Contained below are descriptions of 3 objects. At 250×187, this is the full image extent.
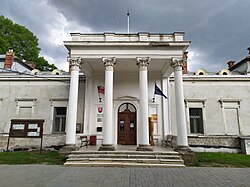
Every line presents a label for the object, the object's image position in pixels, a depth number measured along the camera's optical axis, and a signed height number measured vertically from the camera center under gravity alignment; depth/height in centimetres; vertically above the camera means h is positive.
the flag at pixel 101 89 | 1190 +219
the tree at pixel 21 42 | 2200 +1063
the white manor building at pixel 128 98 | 1009 +182
